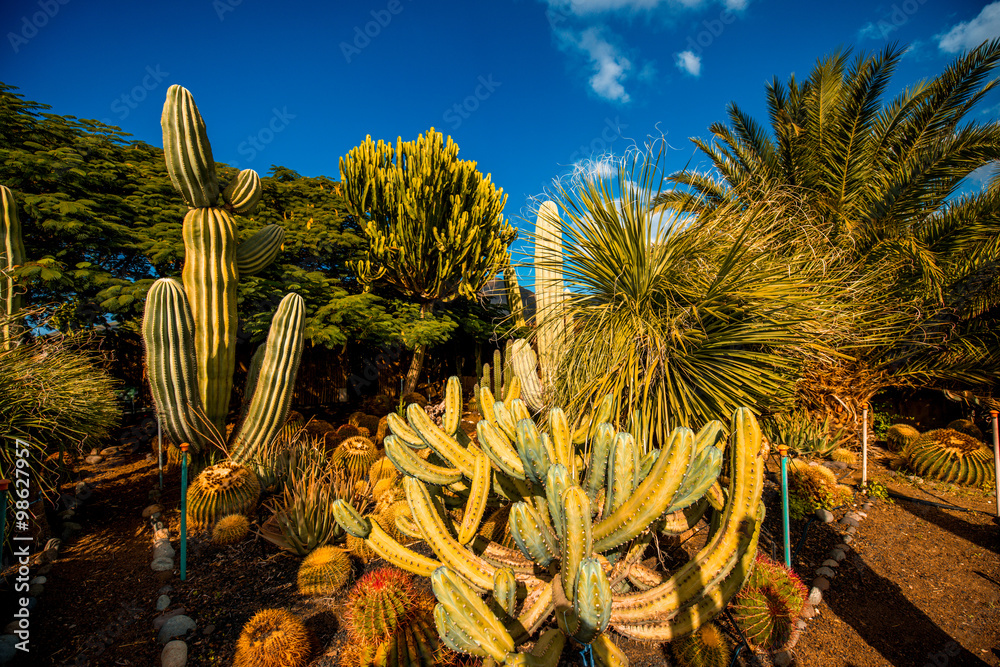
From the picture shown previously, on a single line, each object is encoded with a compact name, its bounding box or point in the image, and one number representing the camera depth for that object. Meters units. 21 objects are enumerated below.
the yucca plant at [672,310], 2.76
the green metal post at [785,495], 2.87
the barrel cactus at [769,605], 2.46
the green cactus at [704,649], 2.32
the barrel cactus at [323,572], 3.09
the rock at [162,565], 3.38
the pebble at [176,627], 2.67
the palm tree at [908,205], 5.13
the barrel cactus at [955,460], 4.81
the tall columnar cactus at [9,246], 3.89
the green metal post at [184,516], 3.19
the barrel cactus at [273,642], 2.34
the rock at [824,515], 4.09
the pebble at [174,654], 2.46
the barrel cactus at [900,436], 5.93
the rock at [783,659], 2.42
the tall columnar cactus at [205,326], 4.24
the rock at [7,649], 2.35
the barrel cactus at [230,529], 3.60
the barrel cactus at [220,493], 3.87
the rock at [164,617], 2.77
